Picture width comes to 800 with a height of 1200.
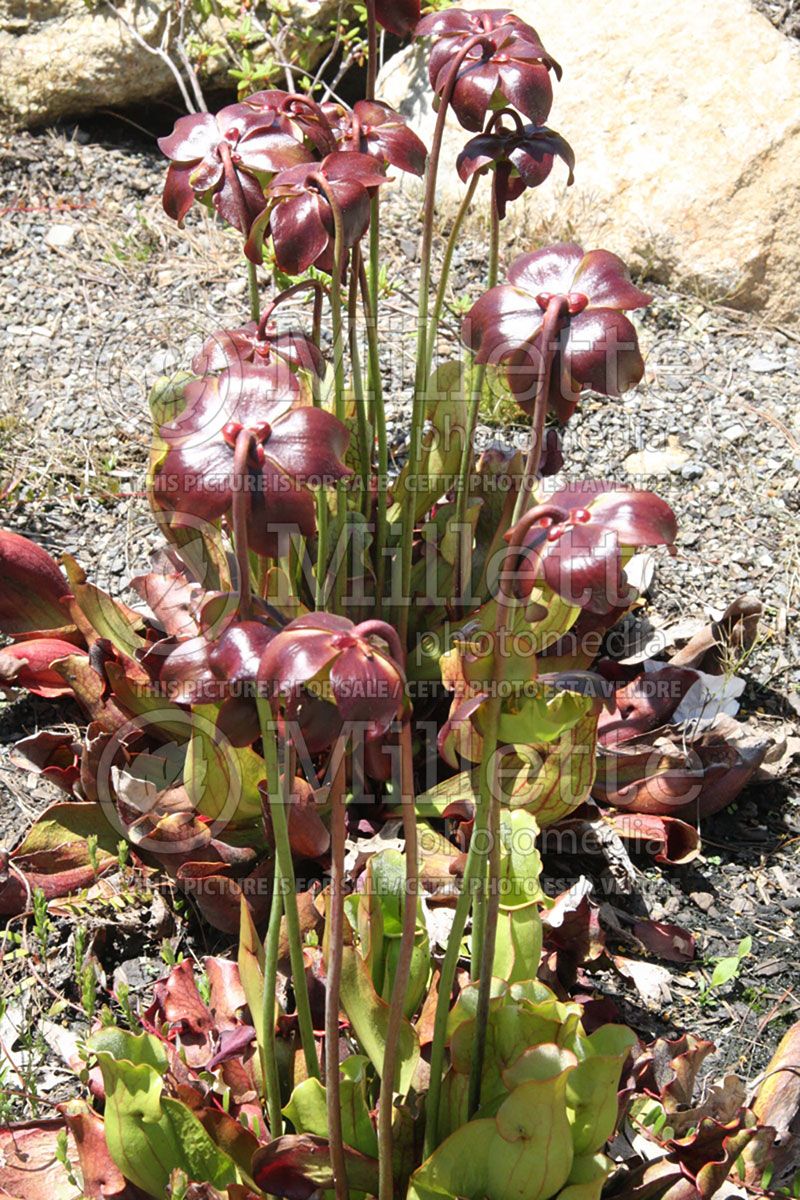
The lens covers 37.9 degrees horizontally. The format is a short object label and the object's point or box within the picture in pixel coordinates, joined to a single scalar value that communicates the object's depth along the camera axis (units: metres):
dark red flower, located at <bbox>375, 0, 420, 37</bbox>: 2.10
